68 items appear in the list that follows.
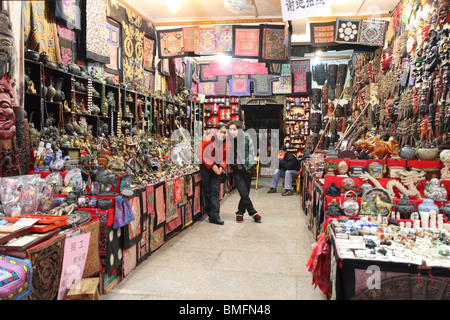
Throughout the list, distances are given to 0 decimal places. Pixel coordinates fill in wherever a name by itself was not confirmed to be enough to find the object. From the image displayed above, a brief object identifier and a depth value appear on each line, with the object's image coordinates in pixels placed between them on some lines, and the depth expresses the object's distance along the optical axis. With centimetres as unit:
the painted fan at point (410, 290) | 171
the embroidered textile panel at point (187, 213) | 444
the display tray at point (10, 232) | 188
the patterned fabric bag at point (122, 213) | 271
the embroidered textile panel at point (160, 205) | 359
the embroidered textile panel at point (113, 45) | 582
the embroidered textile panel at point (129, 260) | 290
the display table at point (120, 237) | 196
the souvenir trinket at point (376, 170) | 314
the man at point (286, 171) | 759
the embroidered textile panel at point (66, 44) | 462
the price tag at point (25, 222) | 208
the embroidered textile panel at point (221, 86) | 1061
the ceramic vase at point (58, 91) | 445
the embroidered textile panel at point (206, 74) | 1066
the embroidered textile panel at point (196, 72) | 1008
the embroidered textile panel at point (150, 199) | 338
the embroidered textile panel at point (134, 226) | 292
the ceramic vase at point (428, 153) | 305
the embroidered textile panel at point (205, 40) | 582
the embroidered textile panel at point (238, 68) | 998
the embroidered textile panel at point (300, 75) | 1020
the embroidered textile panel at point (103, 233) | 260
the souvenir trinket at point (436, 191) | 274
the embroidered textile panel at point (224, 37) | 580
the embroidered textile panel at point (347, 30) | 531
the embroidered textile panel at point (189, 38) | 584
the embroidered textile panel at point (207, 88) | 1072
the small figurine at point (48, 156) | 313
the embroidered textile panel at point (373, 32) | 534
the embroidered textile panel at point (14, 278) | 163
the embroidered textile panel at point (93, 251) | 239
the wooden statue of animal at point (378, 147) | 329
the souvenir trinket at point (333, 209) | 267
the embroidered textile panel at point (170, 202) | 387
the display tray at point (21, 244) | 182
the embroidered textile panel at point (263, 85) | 1037
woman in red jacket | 473
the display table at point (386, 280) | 172
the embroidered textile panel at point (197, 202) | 492
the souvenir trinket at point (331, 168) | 326
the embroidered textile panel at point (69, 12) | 445
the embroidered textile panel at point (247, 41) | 573
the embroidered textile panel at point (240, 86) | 1051
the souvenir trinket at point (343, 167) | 323
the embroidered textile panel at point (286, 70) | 1027
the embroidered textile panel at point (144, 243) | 321
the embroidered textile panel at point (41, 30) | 404
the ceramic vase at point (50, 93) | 429
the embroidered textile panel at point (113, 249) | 262
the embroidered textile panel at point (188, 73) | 947
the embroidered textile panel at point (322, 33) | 541
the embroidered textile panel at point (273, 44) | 570
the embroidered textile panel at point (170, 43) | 593
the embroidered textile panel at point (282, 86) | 1030
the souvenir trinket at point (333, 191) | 301
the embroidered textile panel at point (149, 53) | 712
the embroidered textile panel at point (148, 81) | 727
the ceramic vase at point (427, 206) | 259
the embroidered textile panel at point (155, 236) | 349
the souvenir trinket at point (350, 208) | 266
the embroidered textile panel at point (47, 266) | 186
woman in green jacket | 486
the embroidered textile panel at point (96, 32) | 507
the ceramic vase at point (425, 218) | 253
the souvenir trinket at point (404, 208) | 263
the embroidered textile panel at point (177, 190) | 409
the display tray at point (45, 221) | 207
